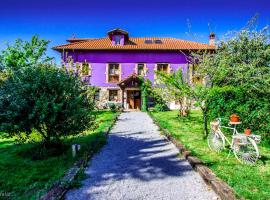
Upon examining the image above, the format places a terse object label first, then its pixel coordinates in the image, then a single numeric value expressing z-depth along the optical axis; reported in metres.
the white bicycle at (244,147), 5.89
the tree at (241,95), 8.36
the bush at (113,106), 23.90
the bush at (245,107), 8.11
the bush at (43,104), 6.41
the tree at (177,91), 9.50
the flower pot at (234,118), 6.70
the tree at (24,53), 28.45
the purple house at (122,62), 26.33
